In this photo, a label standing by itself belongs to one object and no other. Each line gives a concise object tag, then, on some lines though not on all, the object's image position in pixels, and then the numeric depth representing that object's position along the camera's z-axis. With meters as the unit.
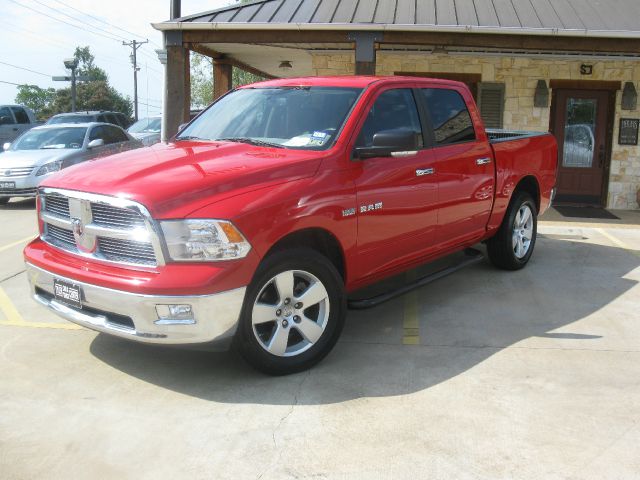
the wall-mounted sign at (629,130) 12.29
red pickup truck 3.75
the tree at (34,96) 129.00
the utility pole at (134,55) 70.19
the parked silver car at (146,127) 21.81
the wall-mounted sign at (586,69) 12.26
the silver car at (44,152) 11.80
